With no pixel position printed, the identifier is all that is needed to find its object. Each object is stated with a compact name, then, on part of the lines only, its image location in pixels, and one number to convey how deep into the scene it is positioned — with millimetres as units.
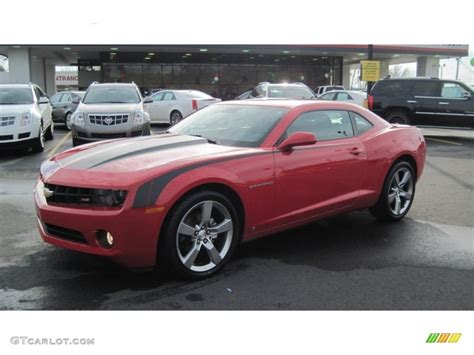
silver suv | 10345
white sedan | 17261
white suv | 10336
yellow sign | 15604
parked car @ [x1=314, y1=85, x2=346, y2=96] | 28262
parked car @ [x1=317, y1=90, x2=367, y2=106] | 19547
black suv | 14320
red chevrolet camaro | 3627
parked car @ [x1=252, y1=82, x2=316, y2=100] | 15086
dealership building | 32844
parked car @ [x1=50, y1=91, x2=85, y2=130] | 17359
